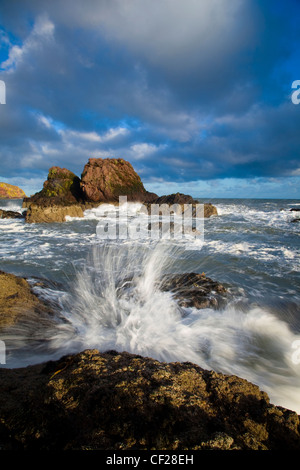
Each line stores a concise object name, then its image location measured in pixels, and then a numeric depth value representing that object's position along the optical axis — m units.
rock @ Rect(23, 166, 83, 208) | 36.62
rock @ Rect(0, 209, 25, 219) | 19.97
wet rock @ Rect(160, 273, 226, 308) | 4.18
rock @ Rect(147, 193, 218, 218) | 23.77
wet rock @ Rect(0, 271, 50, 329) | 3.04
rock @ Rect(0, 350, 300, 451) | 1.02
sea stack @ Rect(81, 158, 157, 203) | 35.28
